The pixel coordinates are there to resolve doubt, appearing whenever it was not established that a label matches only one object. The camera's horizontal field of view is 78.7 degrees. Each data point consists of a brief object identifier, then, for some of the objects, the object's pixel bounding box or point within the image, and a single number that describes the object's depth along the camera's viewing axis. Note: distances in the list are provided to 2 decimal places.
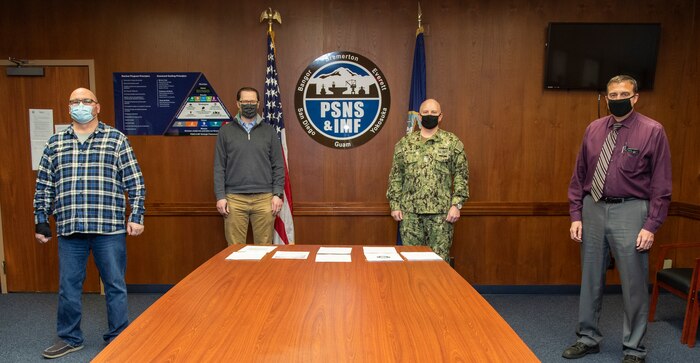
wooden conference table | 1.08
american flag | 3.61
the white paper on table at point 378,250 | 2.22
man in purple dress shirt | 2.34
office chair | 2.72
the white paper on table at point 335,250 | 2.19
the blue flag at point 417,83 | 3.61
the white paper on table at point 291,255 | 2.07
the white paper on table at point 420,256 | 2.04
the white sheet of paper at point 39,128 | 3.72
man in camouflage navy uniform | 2.98
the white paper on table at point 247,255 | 2.04
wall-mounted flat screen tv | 3.61
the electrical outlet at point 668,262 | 3.87
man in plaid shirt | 2.48
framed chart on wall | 3.72
